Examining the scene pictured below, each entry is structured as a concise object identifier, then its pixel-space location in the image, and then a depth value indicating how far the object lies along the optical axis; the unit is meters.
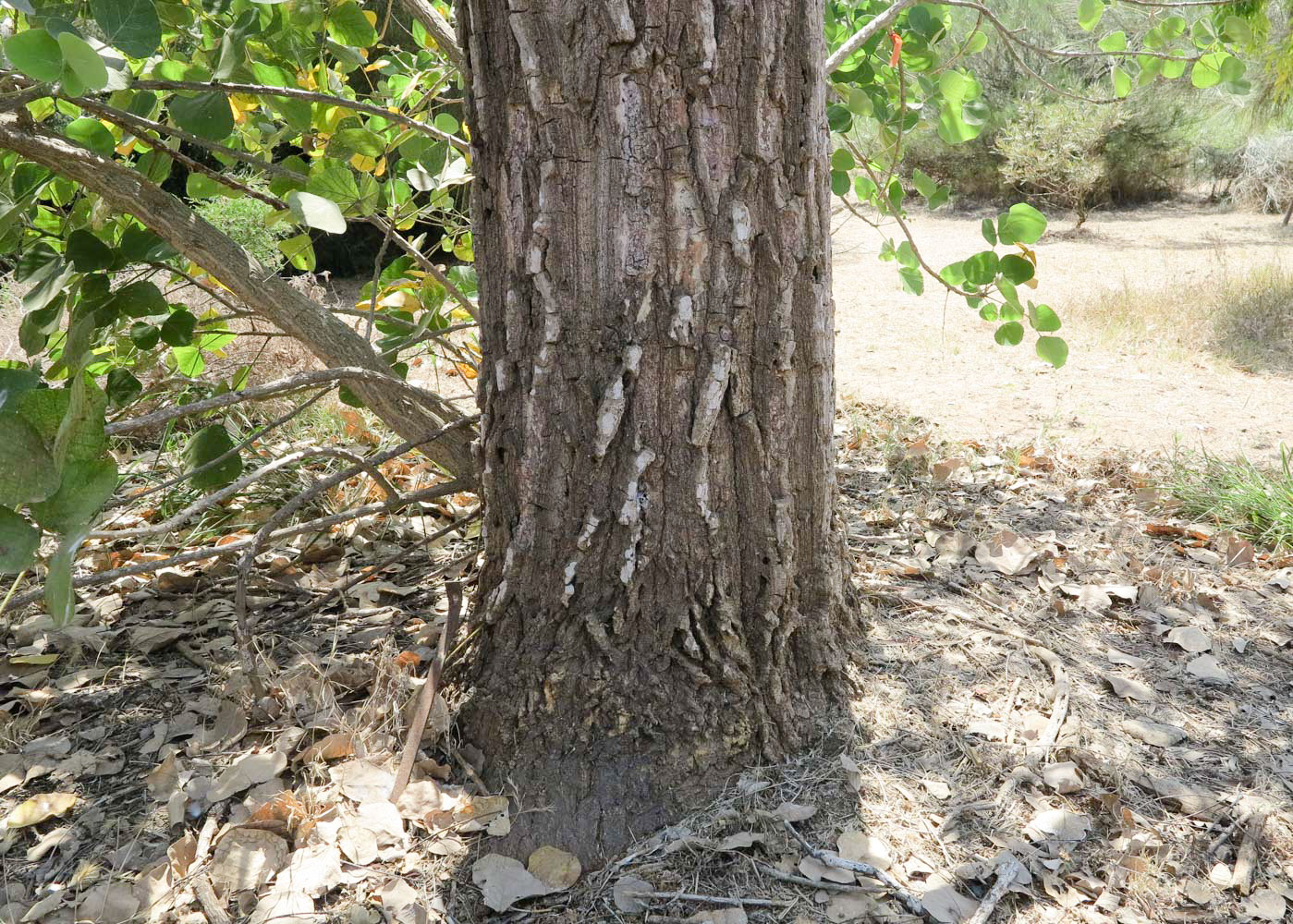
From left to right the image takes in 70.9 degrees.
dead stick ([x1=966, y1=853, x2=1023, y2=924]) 1.20
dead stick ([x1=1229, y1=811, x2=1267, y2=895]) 1.27
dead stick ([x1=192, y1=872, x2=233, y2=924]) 1.20
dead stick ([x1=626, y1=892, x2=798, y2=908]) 1.23
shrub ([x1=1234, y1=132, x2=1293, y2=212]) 12.98
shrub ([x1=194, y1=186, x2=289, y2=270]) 5.30
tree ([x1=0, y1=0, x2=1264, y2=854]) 1.24
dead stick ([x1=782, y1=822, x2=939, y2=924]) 1.22
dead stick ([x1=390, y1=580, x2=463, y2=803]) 1.38
